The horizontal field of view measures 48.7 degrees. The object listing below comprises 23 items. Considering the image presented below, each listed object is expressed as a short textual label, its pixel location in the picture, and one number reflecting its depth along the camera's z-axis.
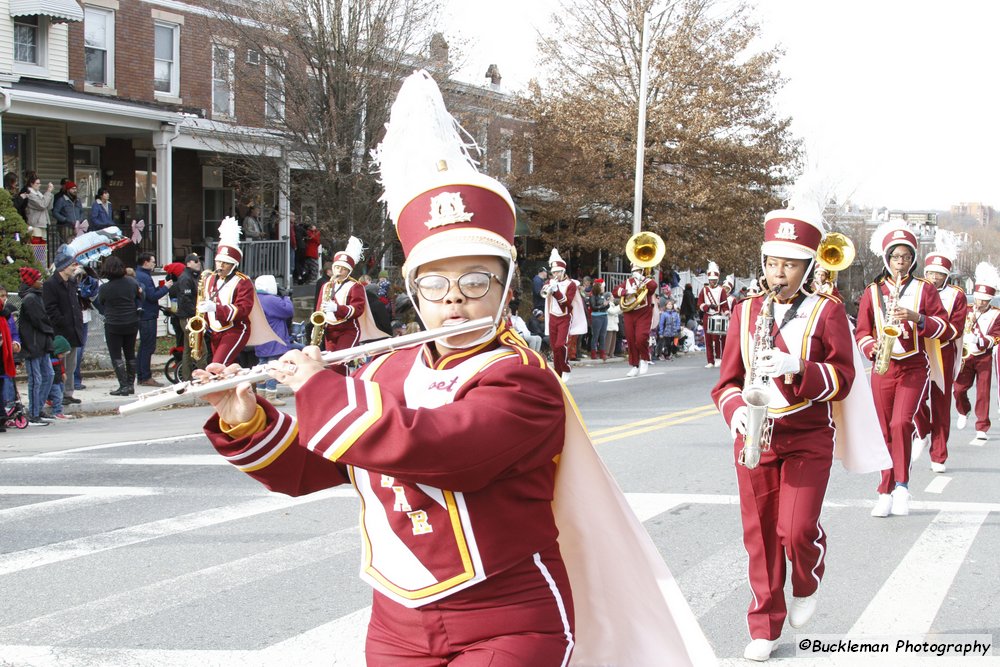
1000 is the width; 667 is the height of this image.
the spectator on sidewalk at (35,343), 12.37
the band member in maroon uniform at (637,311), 19.22
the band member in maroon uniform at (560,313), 19.11
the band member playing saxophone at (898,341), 8.45
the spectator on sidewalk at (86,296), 15.18
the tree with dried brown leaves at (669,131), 32.62
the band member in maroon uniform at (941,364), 9.20
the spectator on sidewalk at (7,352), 11.93
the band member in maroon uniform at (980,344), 14.00
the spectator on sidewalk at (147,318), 16.16
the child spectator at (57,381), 13.16
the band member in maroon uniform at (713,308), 24.05
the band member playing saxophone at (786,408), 5.23
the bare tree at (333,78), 22.61
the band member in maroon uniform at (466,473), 2.60
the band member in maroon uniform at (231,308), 13.42
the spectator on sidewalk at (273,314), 15.23
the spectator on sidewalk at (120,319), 15.00
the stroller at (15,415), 12.34
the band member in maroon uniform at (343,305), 14.52
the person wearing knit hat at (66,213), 20.53
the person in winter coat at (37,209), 19.58
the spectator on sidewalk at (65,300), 13.76
